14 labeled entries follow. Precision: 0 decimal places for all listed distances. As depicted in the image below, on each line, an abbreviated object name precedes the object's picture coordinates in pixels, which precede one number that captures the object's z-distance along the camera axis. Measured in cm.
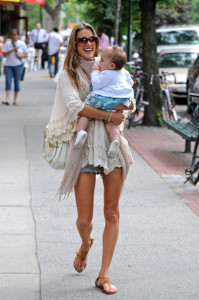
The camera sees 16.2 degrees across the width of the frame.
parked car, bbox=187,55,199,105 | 1585
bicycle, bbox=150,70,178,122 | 1385
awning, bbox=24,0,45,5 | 3316
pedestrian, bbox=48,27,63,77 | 2689
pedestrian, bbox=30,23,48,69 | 3394
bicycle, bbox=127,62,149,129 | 1371
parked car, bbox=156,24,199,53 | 2174
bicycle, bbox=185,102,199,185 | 852
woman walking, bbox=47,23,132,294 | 473
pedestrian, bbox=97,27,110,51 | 2003
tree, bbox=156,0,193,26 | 3716
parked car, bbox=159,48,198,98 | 1891
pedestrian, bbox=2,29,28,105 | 1673
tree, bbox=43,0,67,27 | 4703
